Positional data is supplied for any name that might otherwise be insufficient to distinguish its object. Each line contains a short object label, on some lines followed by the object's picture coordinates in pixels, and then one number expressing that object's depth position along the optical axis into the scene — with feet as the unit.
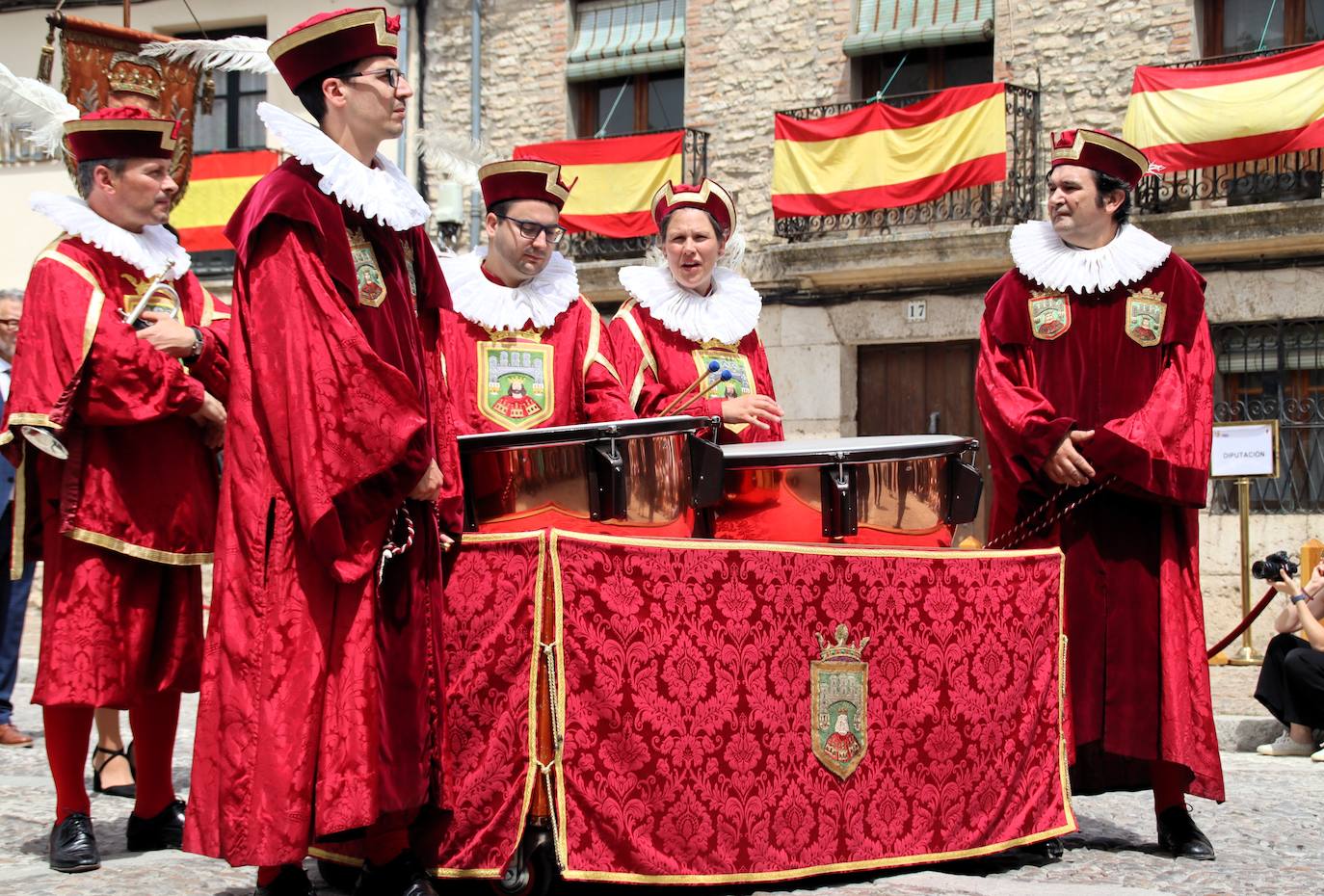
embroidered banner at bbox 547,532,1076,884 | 13.71
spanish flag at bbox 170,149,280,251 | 60.08
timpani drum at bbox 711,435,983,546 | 15.42
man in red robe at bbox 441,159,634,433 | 17.76
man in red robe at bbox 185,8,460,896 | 12.71
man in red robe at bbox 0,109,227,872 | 15.57
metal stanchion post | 36.94
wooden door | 52.49
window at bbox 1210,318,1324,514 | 45.24
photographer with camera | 25.98
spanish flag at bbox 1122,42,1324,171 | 43.73
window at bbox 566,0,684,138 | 57.16
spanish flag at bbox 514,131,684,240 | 54.60
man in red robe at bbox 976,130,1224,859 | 16.89
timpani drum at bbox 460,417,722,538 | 14.11
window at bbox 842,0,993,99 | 51.60
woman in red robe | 19.42
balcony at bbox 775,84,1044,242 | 50.16
